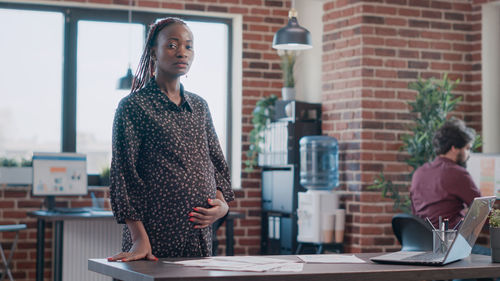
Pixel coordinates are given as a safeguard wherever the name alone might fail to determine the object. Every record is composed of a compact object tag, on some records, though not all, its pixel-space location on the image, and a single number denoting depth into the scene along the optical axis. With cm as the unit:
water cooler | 528
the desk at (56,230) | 480
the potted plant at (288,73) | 580
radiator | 515
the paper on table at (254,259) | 213
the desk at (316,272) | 181
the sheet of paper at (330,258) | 220
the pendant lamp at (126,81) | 550
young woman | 217
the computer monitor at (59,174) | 526
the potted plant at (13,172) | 552
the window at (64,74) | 568
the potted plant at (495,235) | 225
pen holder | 232
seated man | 419
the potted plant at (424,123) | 506
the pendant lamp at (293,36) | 499
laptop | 211
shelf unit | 555
